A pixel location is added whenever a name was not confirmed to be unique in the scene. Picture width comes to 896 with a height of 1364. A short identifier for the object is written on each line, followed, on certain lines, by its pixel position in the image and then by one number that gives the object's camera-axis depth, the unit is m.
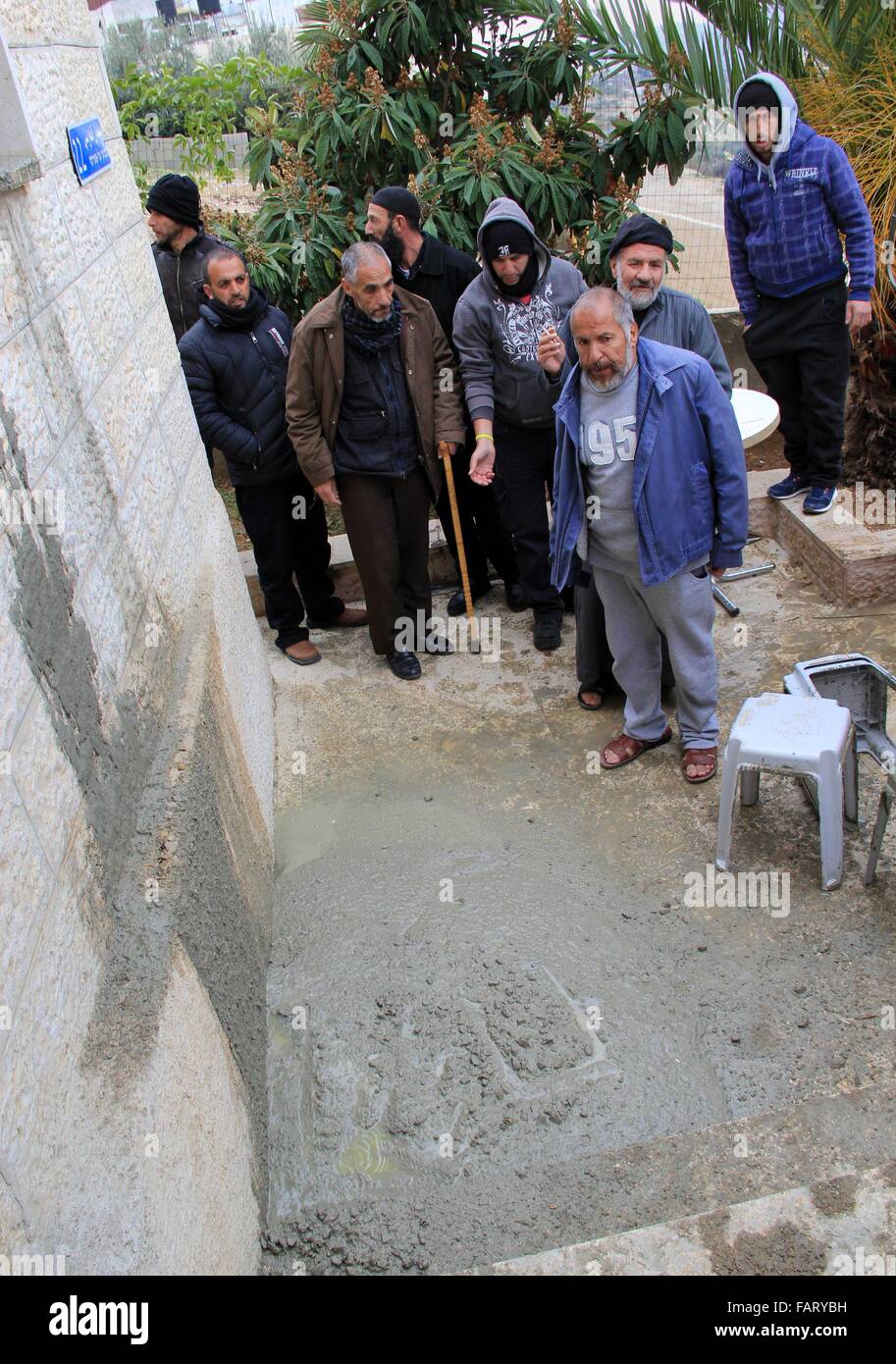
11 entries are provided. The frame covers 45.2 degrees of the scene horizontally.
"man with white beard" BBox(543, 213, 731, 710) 3.99
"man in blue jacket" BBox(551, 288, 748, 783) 3.66
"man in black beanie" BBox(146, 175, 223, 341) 5.18
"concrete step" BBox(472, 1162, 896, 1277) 2.25
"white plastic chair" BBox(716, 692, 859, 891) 3.43
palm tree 5.11
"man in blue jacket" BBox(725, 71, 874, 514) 4.65
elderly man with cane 4.55
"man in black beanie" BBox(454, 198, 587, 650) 4.46
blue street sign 2.94
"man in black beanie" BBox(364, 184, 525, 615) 4.83
